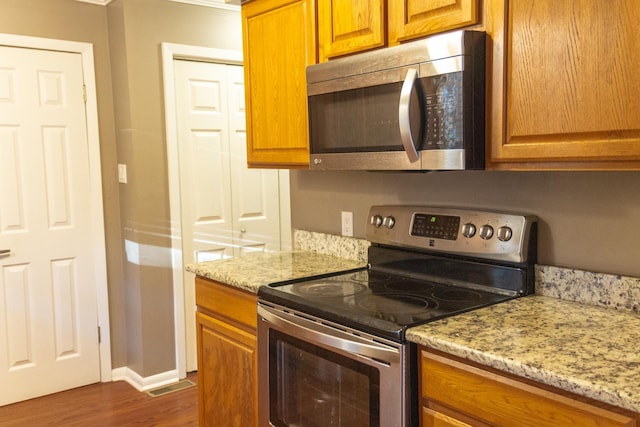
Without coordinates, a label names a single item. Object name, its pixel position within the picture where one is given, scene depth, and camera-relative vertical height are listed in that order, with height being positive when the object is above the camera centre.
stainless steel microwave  1.56 +0.17
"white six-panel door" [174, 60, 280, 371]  3.45 -0.06
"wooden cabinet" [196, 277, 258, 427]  2.10 -0.74
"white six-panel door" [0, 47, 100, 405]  3.06 -0.32
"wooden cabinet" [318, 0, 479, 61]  1.63 +0.44
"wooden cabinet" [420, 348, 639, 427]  1.13 -0.53
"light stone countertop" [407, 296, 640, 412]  1.11 -0.43
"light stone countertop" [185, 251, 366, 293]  2.07 -0.41
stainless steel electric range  1.50 -0.43
